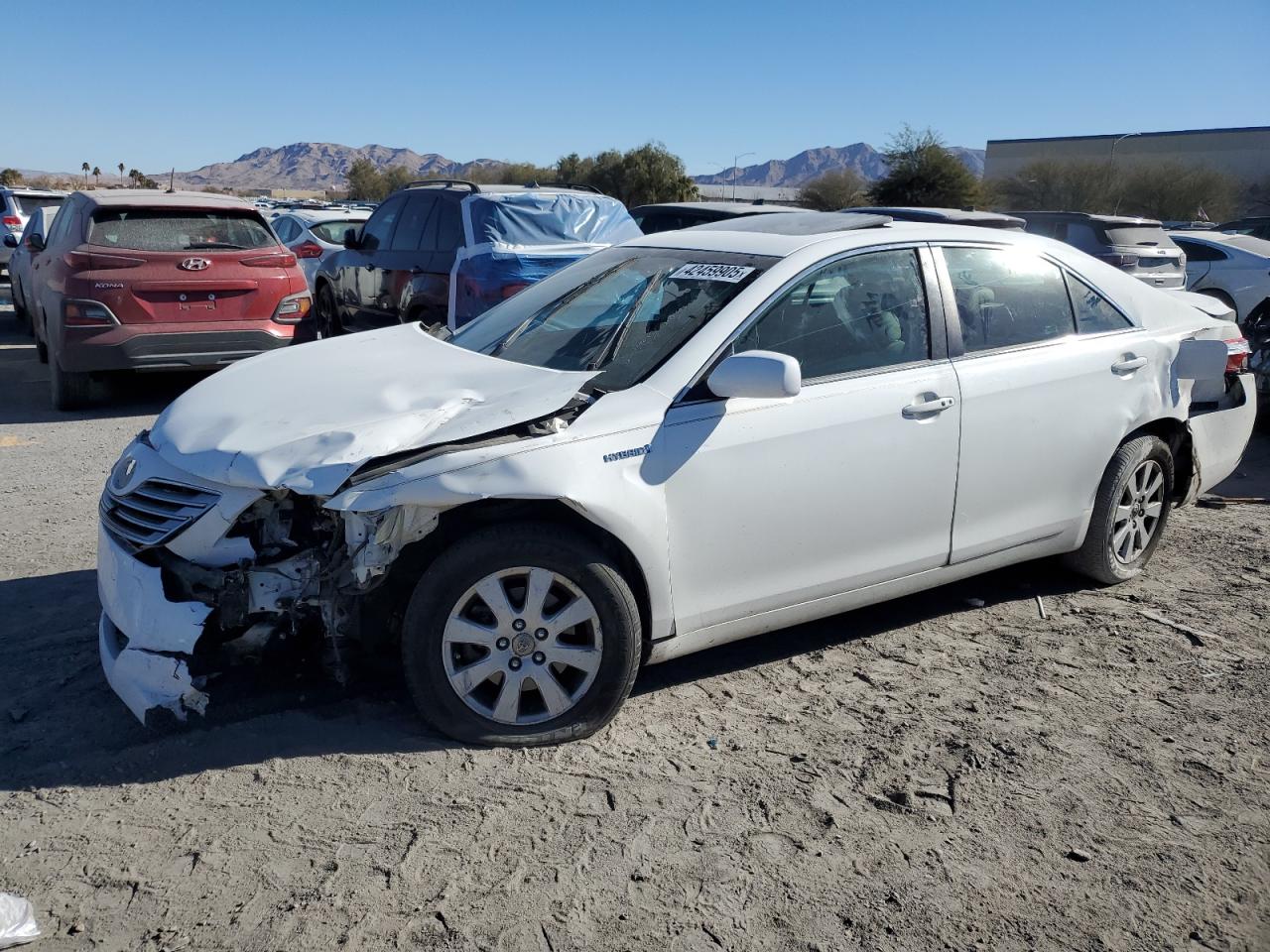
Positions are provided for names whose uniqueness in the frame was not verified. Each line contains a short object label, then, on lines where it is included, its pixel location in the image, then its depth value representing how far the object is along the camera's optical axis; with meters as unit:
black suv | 8.46
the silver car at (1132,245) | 12.66
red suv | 8.45
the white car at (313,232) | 15.05
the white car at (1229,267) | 12.77
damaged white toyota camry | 3.51
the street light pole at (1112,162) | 44.71
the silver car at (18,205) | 18.22
